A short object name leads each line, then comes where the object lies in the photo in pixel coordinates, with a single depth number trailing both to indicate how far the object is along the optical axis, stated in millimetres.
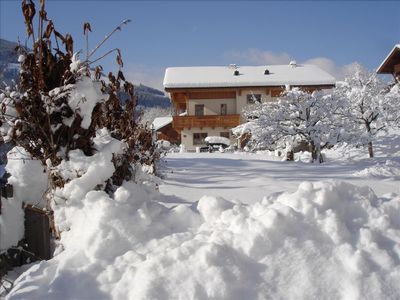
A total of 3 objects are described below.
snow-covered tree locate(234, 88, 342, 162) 17294
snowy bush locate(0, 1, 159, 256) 3729
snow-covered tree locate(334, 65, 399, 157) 18281
